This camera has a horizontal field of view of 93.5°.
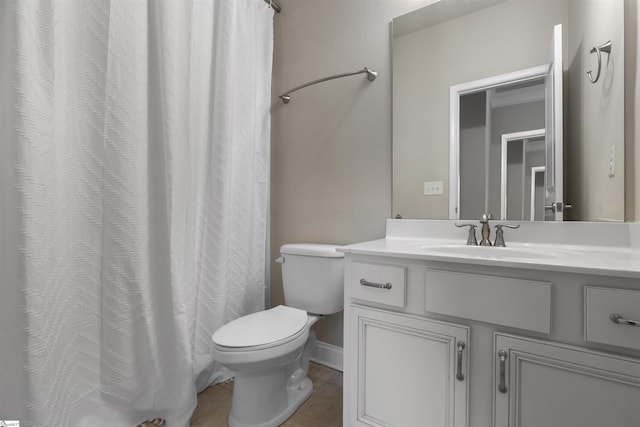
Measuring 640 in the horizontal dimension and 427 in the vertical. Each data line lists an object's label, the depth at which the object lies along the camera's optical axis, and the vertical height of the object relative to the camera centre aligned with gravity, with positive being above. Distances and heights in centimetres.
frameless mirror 111 +43
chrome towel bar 159 +76
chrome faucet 124 -7
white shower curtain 93 +3
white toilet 119 -52
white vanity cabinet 73 -37
